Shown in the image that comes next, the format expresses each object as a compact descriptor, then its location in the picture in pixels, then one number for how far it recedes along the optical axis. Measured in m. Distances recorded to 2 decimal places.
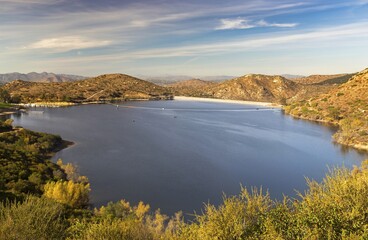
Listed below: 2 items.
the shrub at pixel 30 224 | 16.08
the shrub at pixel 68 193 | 33.28
